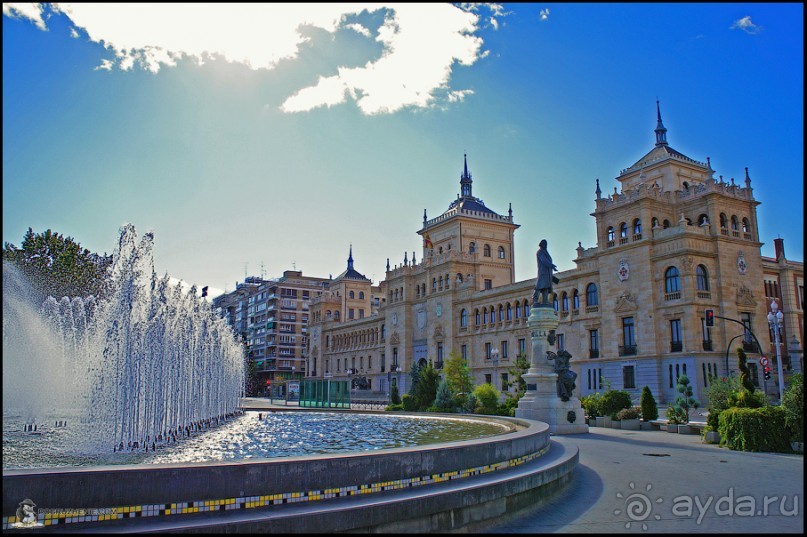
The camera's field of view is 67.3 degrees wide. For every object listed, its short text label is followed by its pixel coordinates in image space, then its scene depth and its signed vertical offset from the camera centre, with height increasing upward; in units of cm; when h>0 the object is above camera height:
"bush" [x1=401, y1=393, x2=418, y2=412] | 3444 -393
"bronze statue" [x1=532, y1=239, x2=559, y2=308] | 2317 +197
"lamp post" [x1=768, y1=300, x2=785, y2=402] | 2532 +14
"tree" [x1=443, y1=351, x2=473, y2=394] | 4188 -295
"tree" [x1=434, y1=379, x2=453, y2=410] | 3134 -336
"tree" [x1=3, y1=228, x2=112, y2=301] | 3462 +464
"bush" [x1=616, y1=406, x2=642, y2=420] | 2488 -353
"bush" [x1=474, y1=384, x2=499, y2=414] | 2880 -320
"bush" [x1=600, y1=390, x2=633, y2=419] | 2591 -319
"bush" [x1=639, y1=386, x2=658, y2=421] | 2486 -331
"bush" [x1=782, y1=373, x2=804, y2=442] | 1512 -214
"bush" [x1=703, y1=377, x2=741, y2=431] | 1903 -237
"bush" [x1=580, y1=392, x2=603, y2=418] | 2647 -339
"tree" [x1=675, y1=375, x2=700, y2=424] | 2403 -318
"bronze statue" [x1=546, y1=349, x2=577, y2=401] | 2205 -166
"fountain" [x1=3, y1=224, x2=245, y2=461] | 1498 -69
